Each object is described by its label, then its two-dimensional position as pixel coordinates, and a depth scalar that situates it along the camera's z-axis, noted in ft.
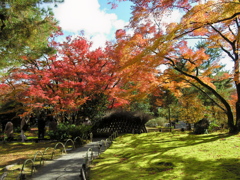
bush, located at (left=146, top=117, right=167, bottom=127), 77.05
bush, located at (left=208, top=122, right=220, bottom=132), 38.30
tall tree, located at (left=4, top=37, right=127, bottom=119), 36.14
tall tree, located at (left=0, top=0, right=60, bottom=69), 21.29
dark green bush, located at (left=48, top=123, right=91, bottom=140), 33.99
